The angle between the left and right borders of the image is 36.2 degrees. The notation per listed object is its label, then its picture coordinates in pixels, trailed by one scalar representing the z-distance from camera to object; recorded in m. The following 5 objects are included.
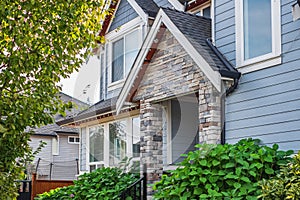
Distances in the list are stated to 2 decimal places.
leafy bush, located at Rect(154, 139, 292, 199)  6.98
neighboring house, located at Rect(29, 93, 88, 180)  26.77
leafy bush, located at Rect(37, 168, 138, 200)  10.35
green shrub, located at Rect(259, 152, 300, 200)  5.72
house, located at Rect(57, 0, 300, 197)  7.82
